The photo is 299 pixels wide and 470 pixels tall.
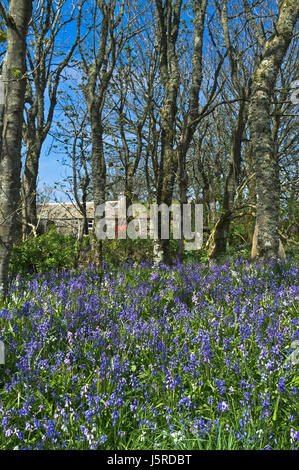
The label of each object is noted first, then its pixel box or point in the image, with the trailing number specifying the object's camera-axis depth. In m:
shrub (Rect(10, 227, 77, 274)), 8.20
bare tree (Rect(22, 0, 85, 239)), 13.46
